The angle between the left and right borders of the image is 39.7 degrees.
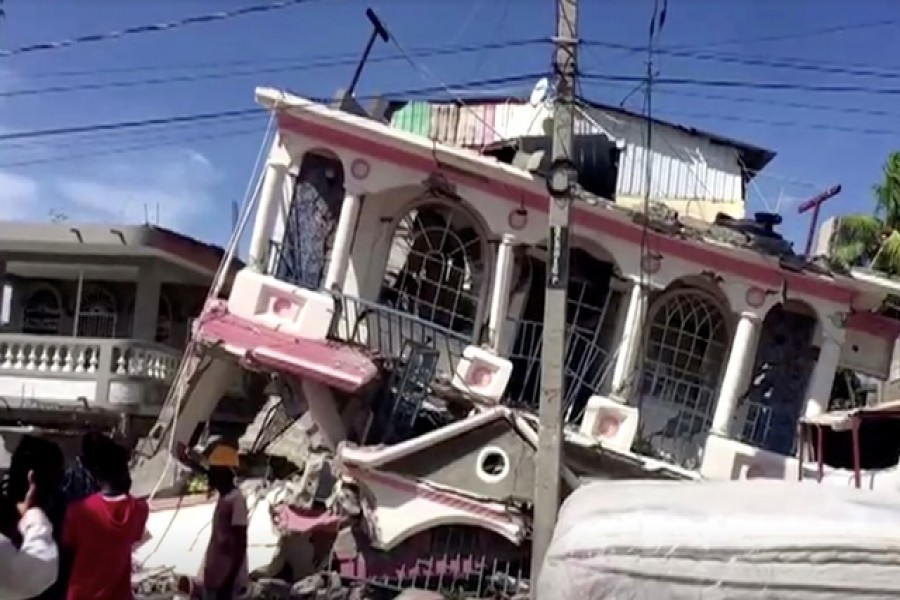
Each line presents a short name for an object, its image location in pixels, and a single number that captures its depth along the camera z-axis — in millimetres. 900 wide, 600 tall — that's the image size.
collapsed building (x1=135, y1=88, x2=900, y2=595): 13266
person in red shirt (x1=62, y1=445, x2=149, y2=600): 4562
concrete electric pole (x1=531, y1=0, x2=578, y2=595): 11039
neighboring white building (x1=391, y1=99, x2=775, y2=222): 19016
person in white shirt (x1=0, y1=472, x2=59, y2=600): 3607
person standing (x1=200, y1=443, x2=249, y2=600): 7711
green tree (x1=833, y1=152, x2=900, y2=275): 24609
